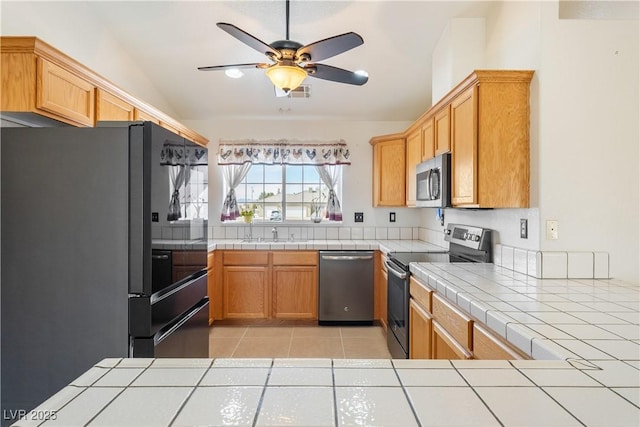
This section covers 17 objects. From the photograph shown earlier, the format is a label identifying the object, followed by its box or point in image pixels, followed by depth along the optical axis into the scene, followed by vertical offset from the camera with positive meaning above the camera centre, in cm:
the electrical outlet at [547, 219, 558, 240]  187 -8
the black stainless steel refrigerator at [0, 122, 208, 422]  158 -20
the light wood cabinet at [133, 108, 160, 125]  265 +77
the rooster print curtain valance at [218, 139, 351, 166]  412 +71
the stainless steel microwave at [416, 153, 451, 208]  237 +22
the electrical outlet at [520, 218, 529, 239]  198 -9
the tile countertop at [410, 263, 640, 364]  94 -36
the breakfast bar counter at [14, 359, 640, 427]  54 -32
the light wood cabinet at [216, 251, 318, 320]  357 -75
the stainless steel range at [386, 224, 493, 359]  235 -37
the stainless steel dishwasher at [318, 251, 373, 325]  355 -81
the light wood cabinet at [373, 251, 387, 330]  347 -78
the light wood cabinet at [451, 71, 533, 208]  194 +42
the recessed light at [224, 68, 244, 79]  323 +130
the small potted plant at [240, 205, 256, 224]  409 -2
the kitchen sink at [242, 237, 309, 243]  399 -34
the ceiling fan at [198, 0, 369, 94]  183 +89
